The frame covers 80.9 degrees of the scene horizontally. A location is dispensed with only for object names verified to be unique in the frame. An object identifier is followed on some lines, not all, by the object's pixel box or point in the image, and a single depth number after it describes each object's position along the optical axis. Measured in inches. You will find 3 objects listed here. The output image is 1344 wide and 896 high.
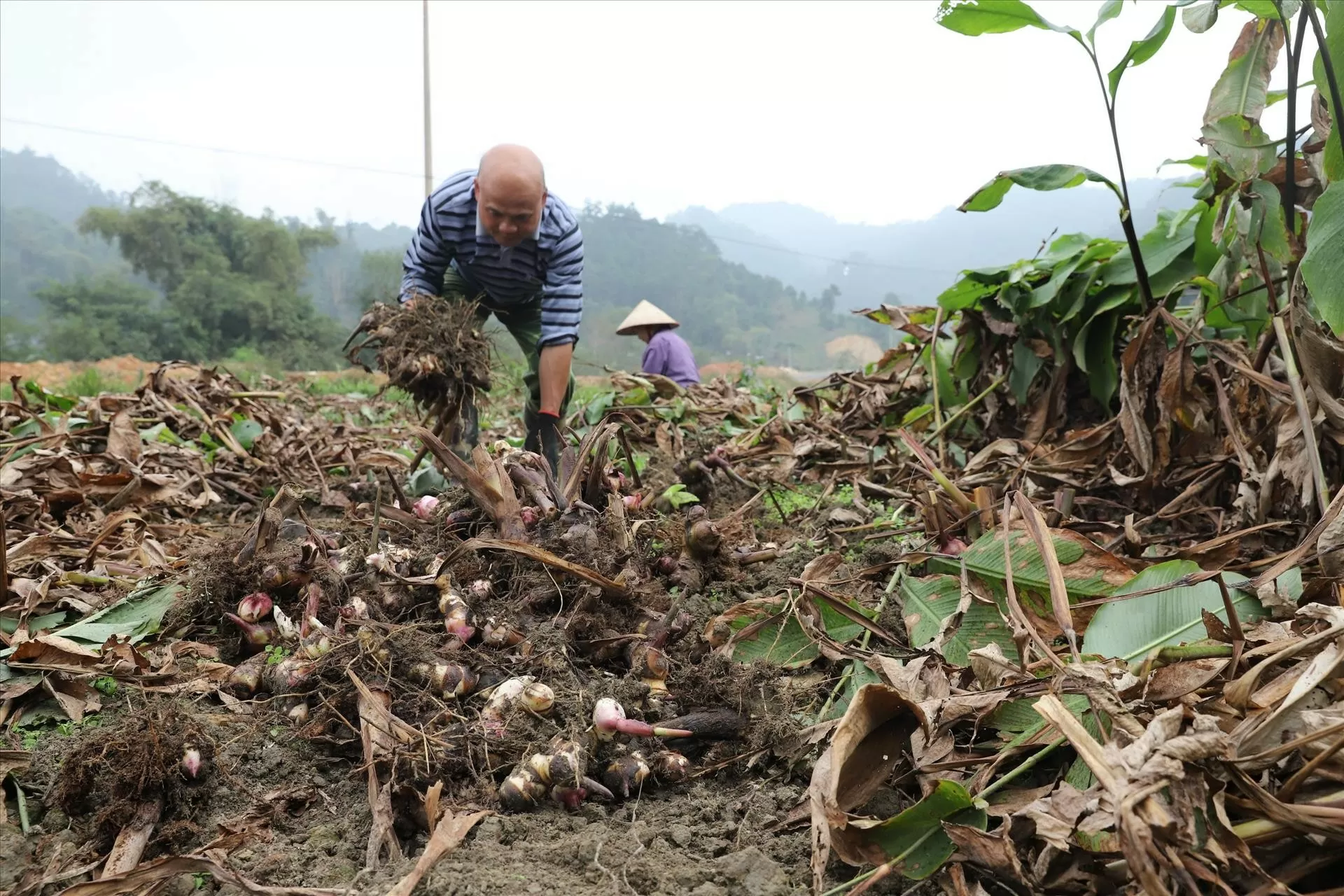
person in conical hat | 242.5
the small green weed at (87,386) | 258.4
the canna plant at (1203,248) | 71.0
